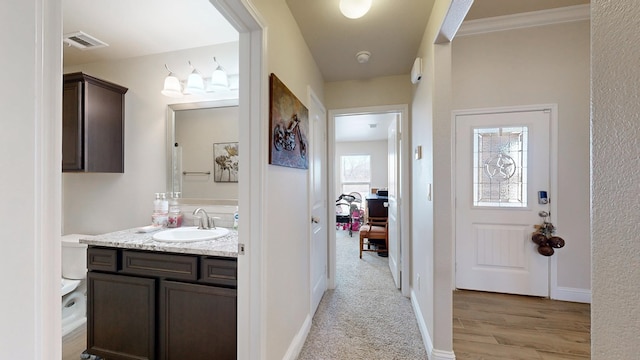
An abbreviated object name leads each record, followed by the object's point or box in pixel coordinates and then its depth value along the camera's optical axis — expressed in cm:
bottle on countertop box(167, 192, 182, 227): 204
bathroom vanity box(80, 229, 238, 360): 141
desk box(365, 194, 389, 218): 416
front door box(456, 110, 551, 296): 253
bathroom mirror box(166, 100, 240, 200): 212
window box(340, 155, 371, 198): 690
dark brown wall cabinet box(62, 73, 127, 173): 203
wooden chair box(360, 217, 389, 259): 394
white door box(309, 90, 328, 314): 223
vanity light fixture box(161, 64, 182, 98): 207
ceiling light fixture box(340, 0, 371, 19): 146
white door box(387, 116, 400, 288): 287
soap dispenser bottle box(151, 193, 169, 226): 203
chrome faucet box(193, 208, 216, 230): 195
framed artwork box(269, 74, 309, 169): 137
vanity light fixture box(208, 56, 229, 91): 201
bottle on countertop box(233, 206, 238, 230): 197
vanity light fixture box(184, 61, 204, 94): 204
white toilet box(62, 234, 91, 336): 211
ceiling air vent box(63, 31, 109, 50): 193
